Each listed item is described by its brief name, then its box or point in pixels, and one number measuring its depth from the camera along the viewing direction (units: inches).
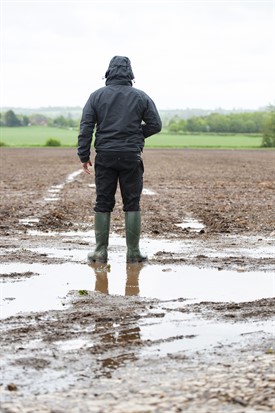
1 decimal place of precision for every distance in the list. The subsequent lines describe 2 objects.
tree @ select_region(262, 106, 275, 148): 3663.9
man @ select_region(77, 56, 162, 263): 384.2
